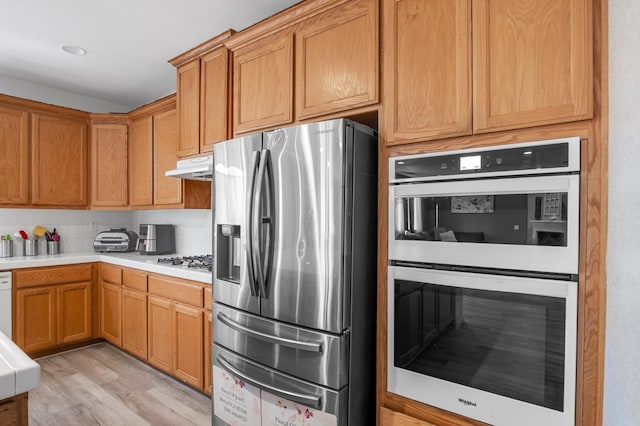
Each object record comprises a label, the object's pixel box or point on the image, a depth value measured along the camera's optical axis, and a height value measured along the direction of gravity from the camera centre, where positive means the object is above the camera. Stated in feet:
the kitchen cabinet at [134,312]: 10.16 -2.97
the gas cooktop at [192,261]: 8.99 -1.41
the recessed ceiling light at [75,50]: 9.45 +4.25
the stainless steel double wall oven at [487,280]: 3.94 -0.84
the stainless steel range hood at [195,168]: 8.38 +1.02
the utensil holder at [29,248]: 11.67 -1.24
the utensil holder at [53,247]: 12.26 -1.27
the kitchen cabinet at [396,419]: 4.90 -2.90
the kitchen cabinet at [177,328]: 8.43 -2.94
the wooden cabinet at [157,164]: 10.71 +1.47
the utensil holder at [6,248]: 11.23 -1.20
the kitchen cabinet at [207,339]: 8.18 -2.94
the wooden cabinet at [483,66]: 3.92 +1.78
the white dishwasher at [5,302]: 9.95 -2.55
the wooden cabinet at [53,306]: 10.41 -2.95
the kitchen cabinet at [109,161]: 12.59 +1.71
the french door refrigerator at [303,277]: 5.15 -1.01
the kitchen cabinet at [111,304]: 11.15 -2.98
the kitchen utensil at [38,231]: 12.19 -0.72
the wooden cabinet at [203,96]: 8.02 +2.72
